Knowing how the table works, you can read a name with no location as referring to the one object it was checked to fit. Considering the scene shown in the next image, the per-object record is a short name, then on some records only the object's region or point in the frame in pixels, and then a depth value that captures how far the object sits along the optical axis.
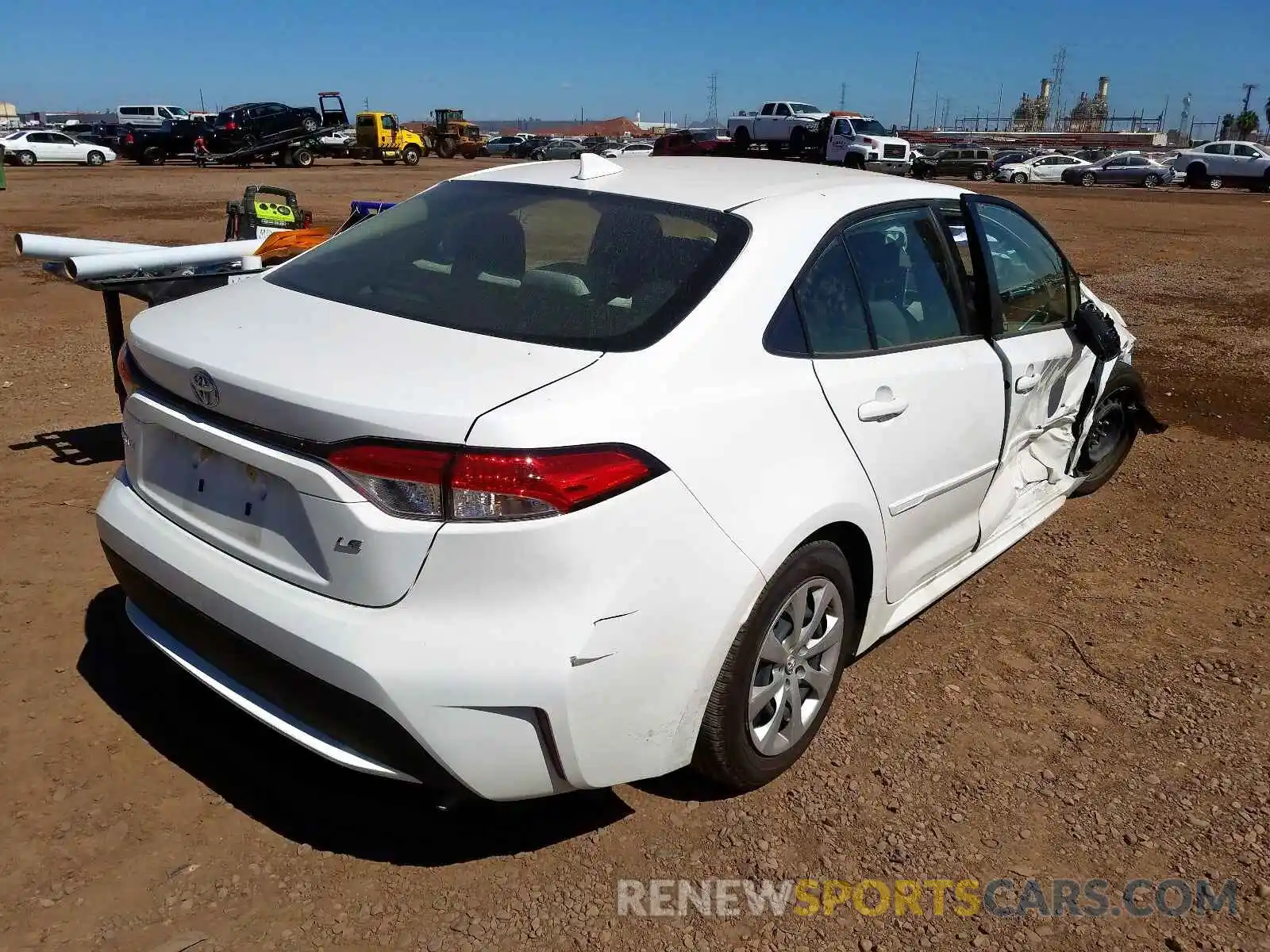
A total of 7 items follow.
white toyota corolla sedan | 2.10
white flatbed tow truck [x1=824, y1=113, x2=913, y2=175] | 35.38
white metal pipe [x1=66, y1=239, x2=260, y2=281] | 4.38
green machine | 7.32
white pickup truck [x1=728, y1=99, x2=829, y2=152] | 38.88
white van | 47.44
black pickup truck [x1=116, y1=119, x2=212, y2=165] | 37.03
